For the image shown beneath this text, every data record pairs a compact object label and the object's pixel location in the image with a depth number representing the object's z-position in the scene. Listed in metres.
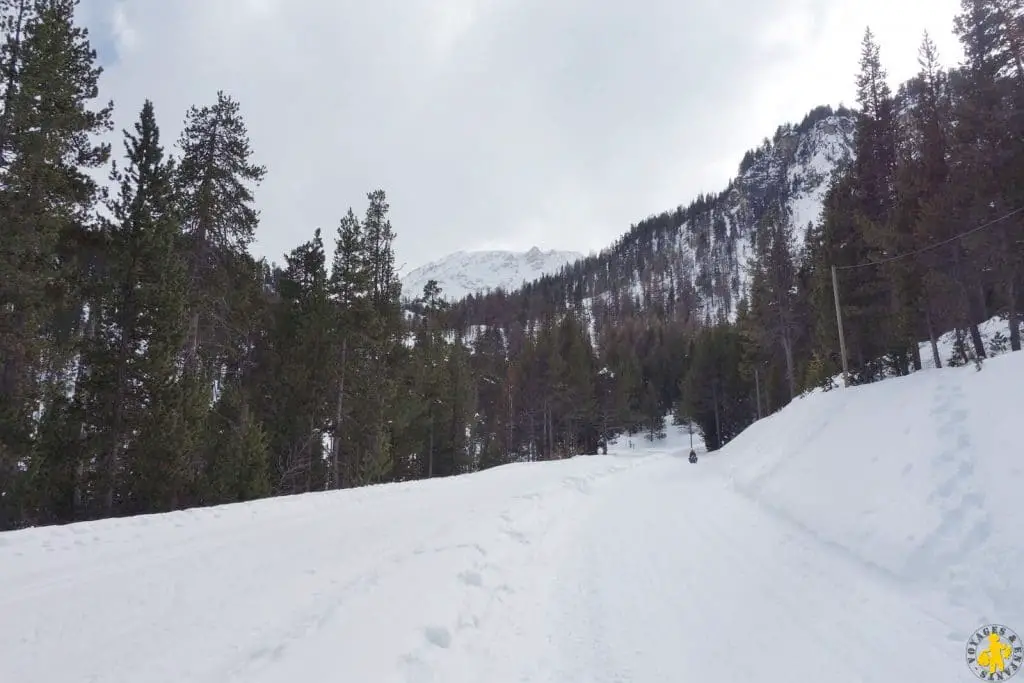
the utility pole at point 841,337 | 21.52
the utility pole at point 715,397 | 55.56
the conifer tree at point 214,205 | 17.62
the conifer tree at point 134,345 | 13.23
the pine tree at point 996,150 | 17.12
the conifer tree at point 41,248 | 11.98
